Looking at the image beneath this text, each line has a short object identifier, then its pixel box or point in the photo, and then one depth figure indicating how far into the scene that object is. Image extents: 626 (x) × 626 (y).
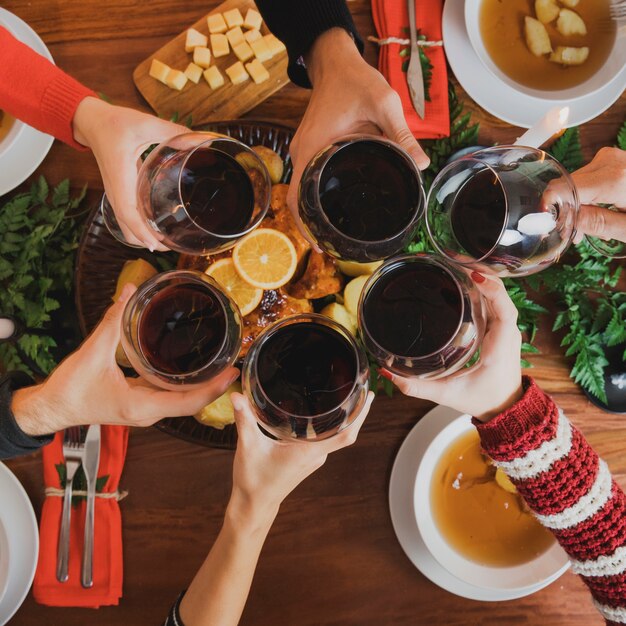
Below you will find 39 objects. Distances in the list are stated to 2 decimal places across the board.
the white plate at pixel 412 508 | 1.29
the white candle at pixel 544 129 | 0.97
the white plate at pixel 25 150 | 1.27
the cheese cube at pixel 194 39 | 1.30
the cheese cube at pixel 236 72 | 1.29
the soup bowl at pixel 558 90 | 1.25
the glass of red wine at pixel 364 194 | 0.89
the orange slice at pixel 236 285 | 1.15
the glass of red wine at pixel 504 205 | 0.93
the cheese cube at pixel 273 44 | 1.30
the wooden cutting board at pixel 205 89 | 1.31
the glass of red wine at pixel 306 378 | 0.88
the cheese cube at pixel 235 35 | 1.30
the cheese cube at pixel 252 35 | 1.30
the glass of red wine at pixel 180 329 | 0.93
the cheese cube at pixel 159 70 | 1.29
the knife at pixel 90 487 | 1.25
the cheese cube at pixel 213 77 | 1.30
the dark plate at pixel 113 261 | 1.19
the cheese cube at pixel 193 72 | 1.30
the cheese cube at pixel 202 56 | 1.30
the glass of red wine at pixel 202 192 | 0.91
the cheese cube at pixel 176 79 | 1.29
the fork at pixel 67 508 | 1.26
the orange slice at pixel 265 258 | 1.14
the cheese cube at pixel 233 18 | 1.30
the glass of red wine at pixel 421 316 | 0.91
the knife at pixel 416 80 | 1.28
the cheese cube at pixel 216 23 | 1.30
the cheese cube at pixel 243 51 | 1.30
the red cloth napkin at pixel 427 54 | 1.29
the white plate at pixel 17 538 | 1.26
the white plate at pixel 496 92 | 1.27
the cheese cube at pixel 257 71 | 1.29
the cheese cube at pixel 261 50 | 1.30
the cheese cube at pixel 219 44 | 1.30
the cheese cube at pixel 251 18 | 1.30
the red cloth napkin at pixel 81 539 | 1.27
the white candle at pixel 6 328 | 1.20
